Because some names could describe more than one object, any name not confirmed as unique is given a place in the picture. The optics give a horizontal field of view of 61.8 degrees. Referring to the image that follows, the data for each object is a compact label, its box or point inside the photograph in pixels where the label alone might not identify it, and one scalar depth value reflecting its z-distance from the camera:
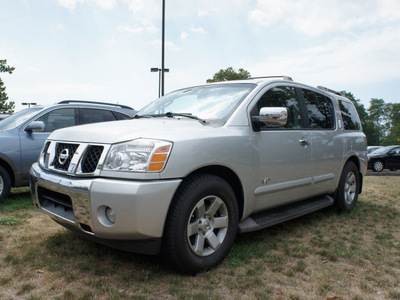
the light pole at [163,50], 13.73
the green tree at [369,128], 78.88
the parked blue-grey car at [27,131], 5.07
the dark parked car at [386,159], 17.19
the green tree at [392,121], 69.91
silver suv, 2.37
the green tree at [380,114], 89.81
